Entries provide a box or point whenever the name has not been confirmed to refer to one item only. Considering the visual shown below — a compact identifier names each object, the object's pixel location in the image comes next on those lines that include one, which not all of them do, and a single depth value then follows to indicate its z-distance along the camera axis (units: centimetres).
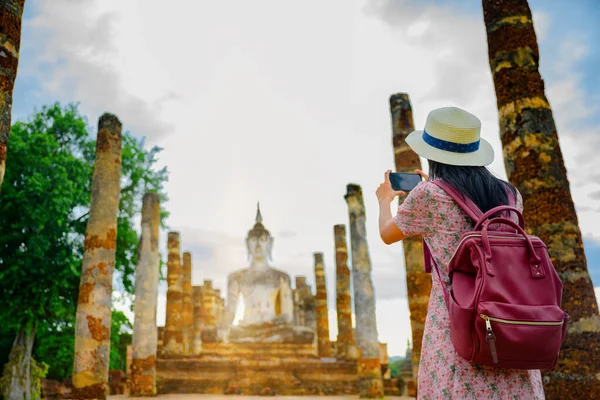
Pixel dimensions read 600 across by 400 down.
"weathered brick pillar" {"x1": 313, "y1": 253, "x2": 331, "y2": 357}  1924
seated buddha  1903
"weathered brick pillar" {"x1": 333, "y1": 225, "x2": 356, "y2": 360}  1630
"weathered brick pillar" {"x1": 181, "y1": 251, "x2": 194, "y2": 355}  1745
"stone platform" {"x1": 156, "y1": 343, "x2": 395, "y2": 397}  1300
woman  185
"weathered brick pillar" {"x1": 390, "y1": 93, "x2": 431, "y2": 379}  768
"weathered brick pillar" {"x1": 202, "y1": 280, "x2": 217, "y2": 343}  2834
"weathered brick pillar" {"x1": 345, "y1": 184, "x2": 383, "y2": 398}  1205
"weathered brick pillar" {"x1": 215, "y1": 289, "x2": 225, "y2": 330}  3409
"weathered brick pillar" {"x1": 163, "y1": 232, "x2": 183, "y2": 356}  1597
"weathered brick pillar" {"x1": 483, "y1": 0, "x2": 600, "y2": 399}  395
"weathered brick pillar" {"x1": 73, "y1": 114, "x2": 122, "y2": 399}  729
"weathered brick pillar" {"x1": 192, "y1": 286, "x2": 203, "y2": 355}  1911
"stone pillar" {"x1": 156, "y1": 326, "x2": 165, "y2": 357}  1616
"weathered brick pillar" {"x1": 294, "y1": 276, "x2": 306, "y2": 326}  2816
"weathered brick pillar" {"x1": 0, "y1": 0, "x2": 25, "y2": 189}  382
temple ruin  1304
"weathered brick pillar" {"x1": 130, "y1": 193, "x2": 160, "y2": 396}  1152
